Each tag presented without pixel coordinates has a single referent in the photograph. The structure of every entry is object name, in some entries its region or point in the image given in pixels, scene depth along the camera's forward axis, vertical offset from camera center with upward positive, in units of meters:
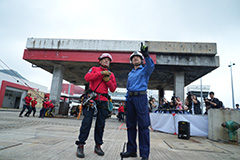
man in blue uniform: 2.20 -0.02
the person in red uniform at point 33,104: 10.91 -0.41
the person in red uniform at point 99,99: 2.33 +0.07
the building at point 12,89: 22.91 +1.54
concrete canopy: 10.16 +3.77
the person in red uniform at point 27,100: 10.05 -0.17
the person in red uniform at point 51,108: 11.26 -0.65
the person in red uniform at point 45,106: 10.41 -0.53
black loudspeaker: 4.90 -0.76
